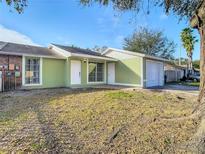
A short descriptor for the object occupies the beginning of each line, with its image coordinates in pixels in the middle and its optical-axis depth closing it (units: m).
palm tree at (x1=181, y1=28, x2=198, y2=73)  22.71
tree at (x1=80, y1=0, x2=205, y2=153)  3.11
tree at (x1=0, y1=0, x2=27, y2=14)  3.94
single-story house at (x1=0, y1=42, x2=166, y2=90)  9.72
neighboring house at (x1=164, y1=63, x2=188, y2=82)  20.72
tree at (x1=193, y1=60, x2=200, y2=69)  34.23
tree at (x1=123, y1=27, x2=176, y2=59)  26.12
